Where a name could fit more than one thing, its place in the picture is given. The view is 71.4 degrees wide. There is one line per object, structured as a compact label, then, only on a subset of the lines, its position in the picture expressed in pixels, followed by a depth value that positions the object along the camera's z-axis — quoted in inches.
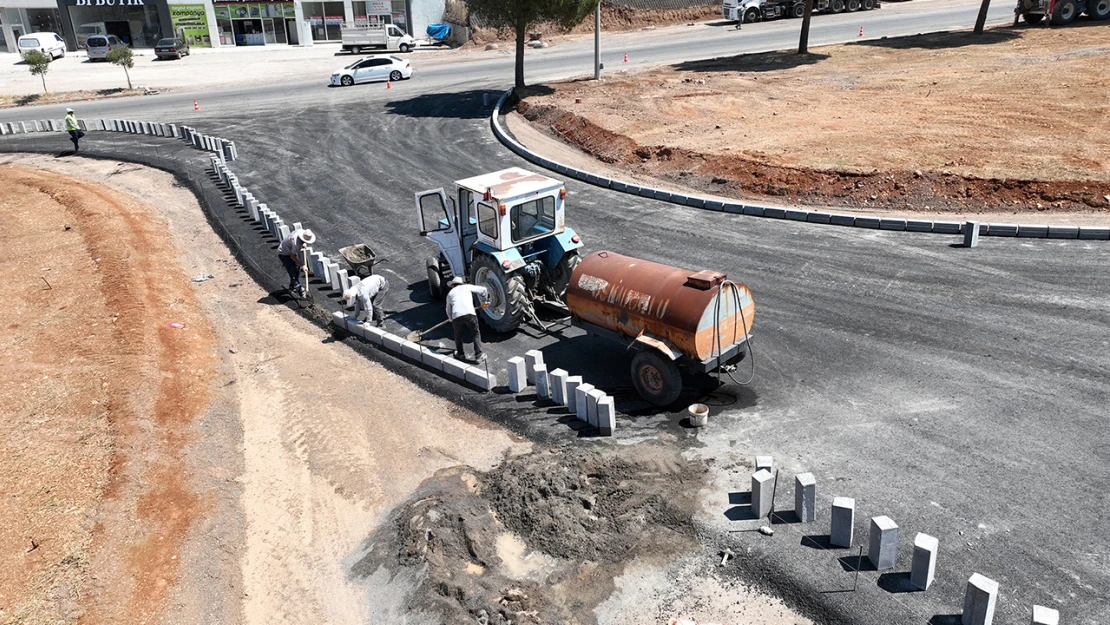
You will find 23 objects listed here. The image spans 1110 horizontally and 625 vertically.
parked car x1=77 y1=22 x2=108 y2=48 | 2212.1
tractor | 528.4
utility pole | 1317.7
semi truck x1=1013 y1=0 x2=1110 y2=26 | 1488.7
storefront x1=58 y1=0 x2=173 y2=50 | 2203.5
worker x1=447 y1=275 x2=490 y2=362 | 494.9
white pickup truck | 1991.9
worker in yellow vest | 1144.8
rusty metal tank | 425.4
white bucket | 429.7
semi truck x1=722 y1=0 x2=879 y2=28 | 1975.9
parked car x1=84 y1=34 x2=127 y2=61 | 2038.6
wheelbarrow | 617.6
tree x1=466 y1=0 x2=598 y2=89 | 1219.2
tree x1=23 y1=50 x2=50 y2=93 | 1644.9
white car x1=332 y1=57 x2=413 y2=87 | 1566.2
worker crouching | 561.3
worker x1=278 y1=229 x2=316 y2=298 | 629.9
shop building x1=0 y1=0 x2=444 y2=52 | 2199.8
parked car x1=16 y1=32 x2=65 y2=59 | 2048.5
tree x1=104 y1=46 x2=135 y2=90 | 1673.2
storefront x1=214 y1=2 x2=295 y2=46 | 2237.9
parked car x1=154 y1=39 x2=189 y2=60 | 2052.2
